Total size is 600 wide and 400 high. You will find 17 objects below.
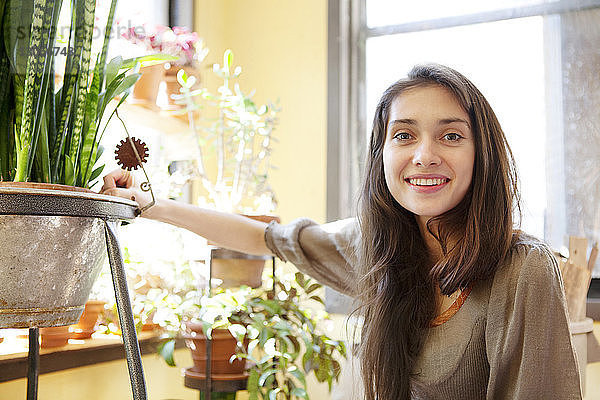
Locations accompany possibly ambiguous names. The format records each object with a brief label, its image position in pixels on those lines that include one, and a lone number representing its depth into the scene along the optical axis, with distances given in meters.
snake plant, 0.88
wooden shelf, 1.41
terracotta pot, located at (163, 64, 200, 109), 2.15
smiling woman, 1.09
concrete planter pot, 0.78
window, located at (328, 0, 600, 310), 2.42
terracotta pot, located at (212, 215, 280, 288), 1.96
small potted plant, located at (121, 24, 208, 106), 1.85
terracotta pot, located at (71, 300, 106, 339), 1.65
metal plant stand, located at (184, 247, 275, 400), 1.75
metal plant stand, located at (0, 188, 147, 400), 0.77
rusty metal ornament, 1.00
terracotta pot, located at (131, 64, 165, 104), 1.99
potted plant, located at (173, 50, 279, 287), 1.97
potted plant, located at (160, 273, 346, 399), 1.63
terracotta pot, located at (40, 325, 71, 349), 1.54
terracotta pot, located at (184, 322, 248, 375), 1.79
